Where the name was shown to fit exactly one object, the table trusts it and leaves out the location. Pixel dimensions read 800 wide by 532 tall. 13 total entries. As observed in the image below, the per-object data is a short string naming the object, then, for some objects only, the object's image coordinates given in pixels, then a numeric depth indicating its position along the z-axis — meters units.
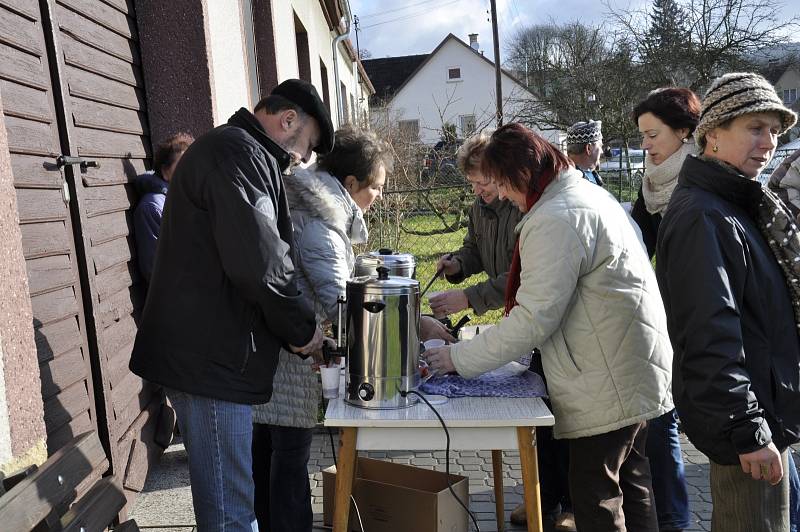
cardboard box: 3.14
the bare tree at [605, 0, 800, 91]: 25.16
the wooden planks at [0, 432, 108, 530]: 1.82
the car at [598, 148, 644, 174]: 25.36
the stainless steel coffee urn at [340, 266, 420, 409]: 2.52
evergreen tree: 25.14
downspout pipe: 14.16
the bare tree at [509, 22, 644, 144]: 24.97
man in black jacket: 2.30
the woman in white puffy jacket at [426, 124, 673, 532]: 2.49
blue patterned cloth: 2.69
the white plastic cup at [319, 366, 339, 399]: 2.74
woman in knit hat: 2.10
